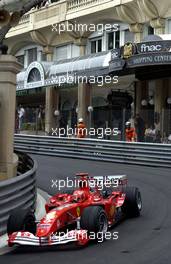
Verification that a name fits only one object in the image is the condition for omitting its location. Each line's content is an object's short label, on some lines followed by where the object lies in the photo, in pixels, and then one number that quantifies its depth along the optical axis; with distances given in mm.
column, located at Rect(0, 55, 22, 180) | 11414
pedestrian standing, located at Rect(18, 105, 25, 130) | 28703
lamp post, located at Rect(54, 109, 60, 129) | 33981
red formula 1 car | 7535
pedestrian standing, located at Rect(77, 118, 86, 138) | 22392
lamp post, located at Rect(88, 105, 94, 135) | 26367
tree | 10097
